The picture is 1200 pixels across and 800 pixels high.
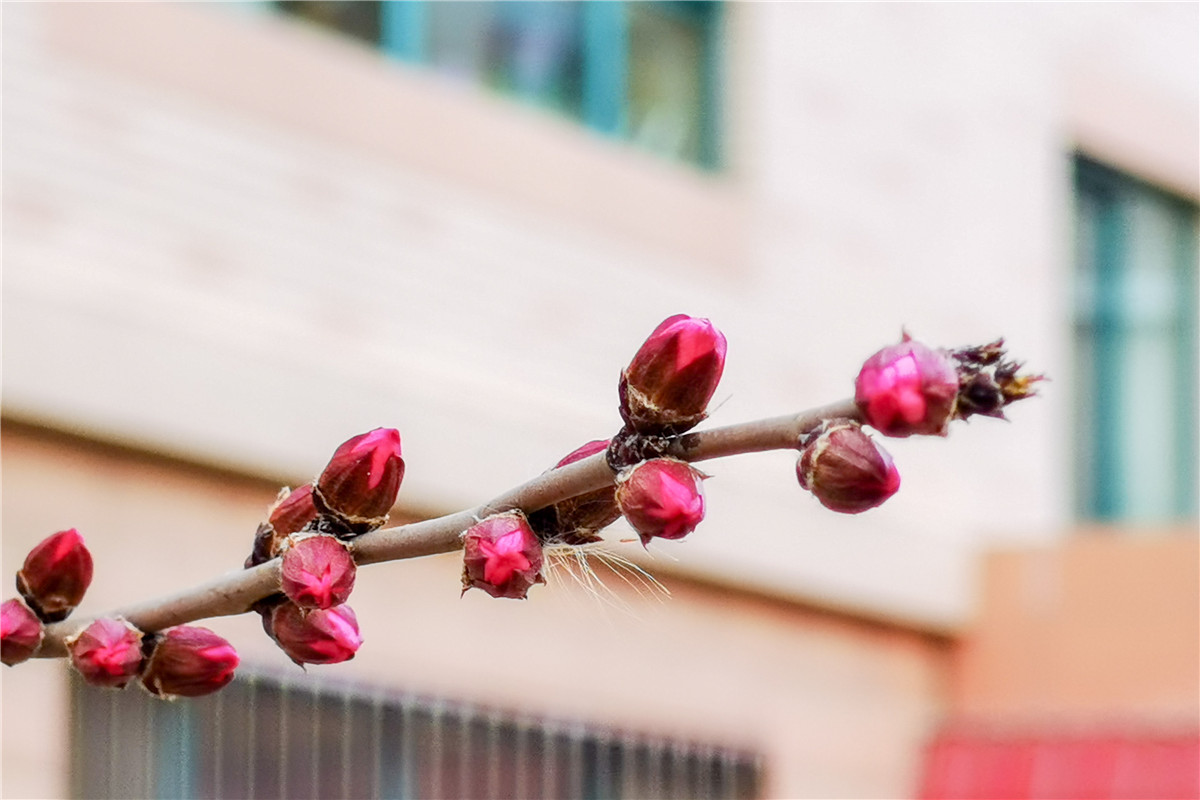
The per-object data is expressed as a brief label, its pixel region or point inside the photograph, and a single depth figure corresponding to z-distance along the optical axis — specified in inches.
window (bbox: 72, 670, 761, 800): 388.8
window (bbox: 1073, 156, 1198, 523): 660.1
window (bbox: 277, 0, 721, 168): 465.4
